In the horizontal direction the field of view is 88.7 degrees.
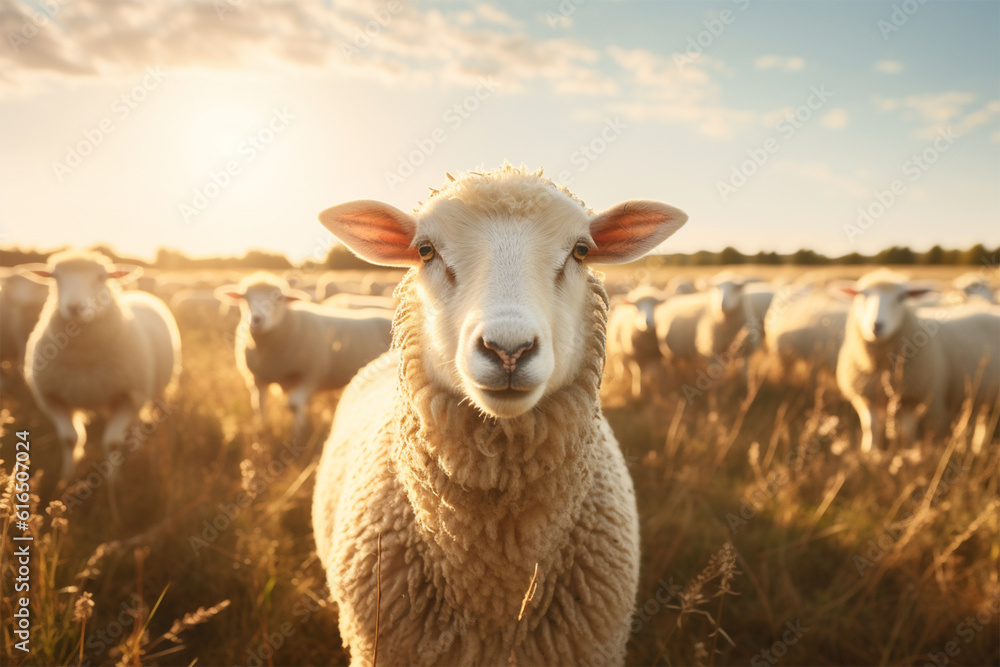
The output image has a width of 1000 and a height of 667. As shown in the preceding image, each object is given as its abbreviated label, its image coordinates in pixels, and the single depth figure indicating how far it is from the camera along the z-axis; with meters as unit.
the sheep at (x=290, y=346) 5.82
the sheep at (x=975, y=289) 10.18
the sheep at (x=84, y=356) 4.22
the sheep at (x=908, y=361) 5.02
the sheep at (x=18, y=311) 6.99
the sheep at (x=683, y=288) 16.08
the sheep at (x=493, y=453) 1.68
